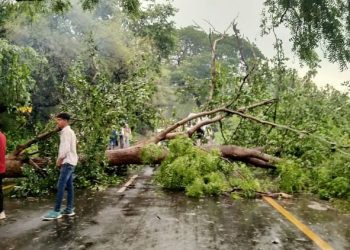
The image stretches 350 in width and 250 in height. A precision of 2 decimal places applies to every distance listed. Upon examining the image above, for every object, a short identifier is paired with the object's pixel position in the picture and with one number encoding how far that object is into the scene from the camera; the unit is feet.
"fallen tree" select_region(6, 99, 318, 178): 44.01
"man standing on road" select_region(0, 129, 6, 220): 27.99
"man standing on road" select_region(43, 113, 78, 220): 28.44
